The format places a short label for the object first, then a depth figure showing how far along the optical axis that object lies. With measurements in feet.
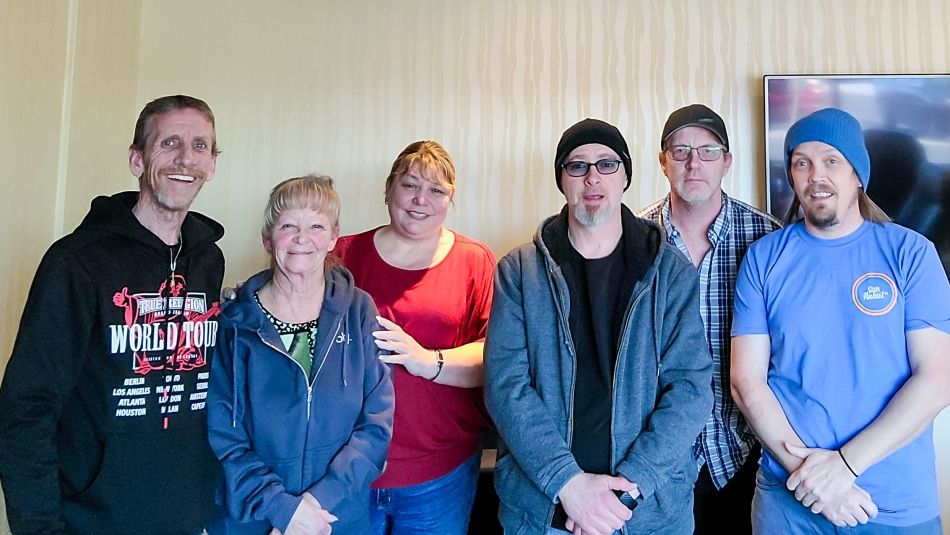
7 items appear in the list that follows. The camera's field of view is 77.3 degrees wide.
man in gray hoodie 4.32
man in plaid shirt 5.65
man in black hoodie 3.92
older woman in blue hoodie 4.48
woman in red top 5.35
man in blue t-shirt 4.65
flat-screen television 7.63
